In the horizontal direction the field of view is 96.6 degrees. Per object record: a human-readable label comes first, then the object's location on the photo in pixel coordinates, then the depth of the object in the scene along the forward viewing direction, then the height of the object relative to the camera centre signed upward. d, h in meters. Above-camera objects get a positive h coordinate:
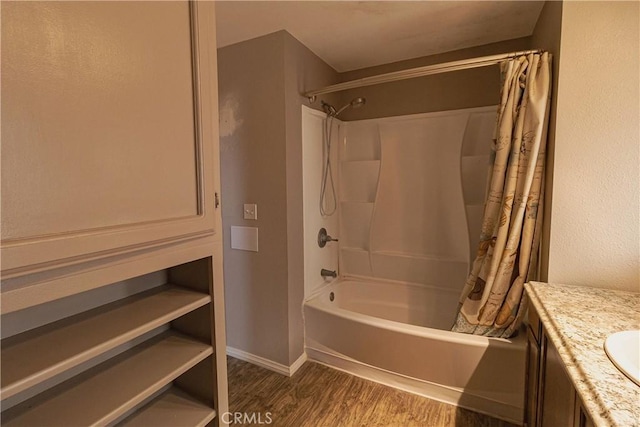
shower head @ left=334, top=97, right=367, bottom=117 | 2.35 +0.74
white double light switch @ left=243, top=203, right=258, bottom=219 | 2.16 -0.14
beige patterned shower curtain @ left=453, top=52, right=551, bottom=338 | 1.52 -0.04
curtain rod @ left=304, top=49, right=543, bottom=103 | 1.66 +0.76
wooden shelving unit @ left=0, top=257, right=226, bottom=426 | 0.70 -0.57
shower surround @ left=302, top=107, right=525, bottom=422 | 1.74 -0.59
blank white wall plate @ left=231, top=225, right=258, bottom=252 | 2.18 -0.36
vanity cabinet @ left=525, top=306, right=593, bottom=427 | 0.84 -0.72
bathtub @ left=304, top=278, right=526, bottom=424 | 1.65 -1.07
